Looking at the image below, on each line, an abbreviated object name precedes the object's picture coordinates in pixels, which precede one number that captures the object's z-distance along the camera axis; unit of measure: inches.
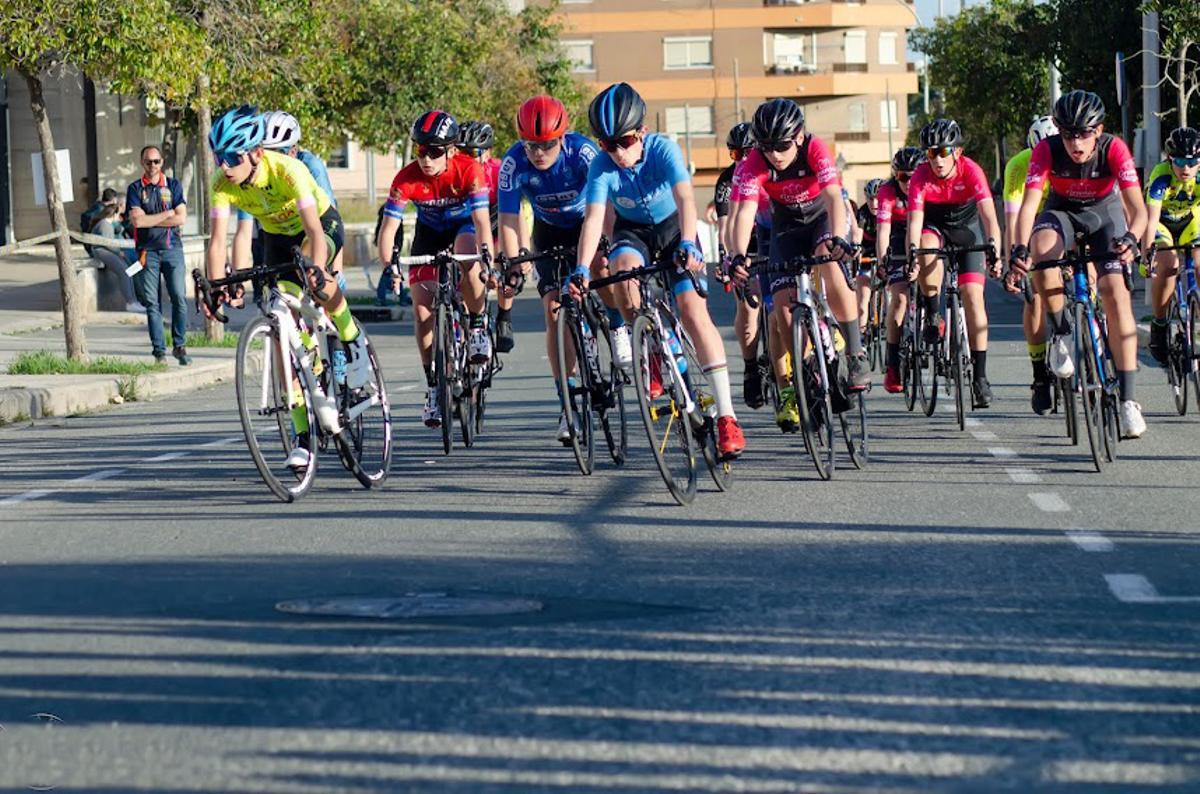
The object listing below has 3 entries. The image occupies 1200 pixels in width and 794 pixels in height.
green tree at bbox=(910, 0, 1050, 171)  2353.2
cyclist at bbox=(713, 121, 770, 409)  580.2
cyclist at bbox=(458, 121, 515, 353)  544.1
